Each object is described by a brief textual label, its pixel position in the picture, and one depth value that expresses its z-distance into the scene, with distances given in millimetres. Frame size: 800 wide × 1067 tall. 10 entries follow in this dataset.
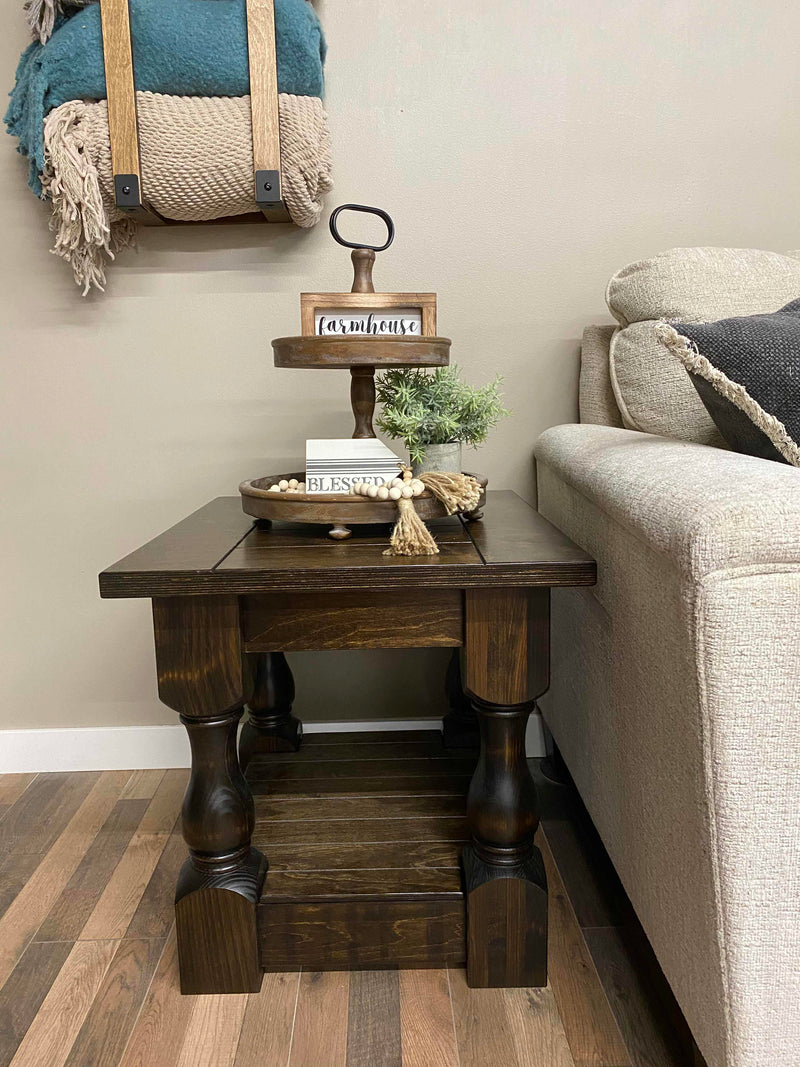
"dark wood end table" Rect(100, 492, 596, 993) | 888
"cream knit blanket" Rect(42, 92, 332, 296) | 1325
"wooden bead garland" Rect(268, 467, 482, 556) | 934
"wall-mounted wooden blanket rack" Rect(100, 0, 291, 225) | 1295
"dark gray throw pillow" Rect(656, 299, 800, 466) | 863
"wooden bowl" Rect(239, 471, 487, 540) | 1003
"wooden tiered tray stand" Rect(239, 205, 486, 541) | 1005
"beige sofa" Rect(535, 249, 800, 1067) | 657
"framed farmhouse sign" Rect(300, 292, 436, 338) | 1061
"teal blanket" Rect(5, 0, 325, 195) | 1297
